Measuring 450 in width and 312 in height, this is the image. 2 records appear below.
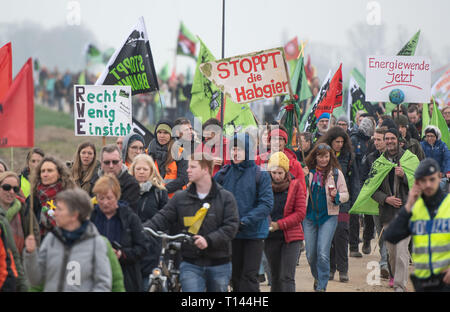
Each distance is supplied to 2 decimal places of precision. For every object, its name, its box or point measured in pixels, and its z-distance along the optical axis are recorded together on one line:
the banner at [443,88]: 42.87
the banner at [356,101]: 37.03
